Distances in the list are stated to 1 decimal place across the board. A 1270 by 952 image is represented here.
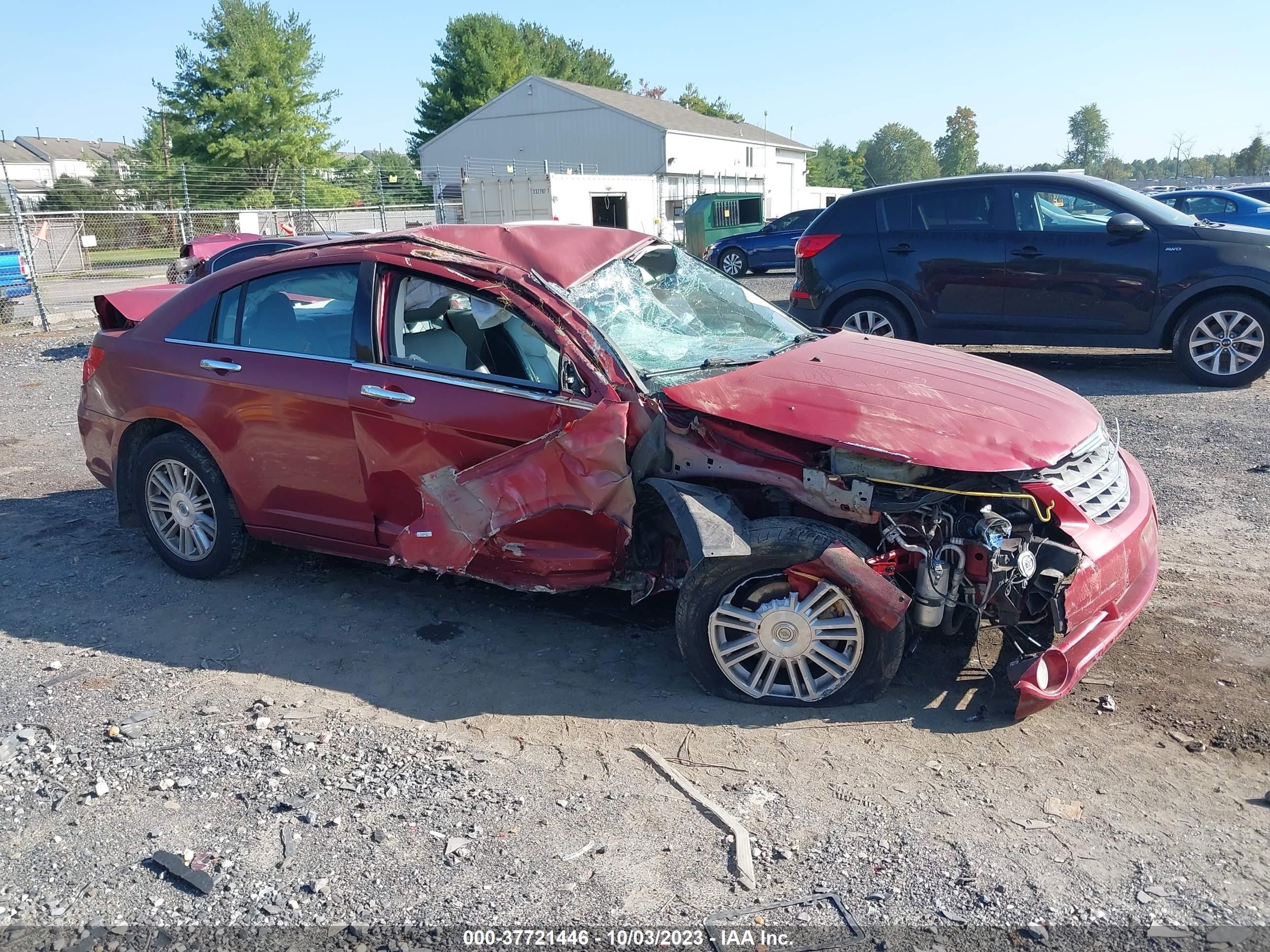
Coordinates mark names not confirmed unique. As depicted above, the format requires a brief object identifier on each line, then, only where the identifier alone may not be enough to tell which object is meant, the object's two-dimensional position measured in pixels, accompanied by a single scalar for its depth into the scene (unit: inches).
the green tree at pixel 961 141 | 4387.3
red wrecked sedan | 143.8
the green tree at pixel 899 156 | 4276.6
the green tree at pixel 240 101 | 1828.2
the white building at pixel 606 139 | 1839.3
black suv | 340.5
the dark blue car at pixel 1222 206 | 617.9
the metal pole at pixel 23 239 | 661.9
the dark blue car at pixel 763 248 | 938.1
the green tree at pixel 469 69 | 2429.9
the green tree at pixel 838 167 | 3472.7
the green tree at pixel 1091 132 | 4458.7
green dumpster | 1051.9
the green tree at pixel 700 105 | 3676.2
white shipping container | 1146.0
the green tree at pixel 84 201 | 1455.5
